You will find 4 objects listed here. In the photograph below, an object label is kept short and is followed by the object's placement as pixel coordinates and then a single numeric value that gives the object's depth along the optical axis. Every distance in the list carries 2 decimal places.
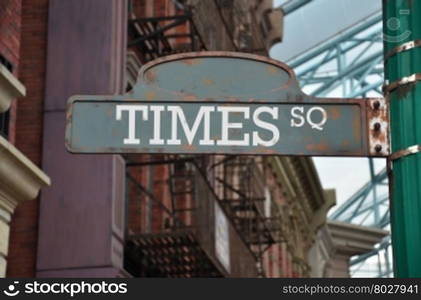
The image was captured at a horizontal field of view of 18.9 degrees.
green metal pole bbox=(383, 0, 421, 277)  5.65
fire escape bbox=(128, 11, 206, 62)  18.89
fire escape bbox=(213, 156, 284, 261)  25.19
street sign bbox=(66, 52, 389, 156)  5.85
